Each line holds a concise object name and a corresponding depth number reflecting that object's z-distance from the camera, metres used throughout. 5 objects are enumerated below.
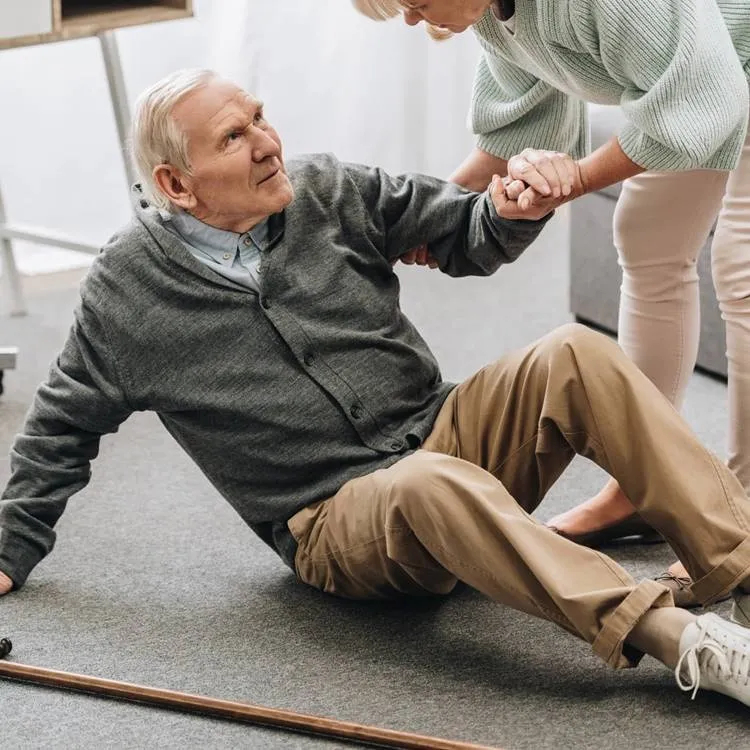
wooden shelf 4.54
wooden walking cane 3.37
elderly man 3.55
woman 3.50
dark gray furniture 4.61
